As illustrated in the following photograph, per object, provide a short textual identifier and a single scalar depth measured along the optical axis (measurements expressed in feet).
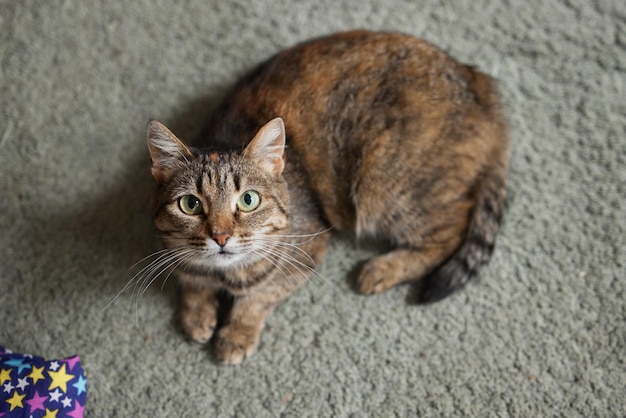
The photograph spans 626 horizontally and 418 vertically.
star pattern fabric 2.01
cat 2.21
